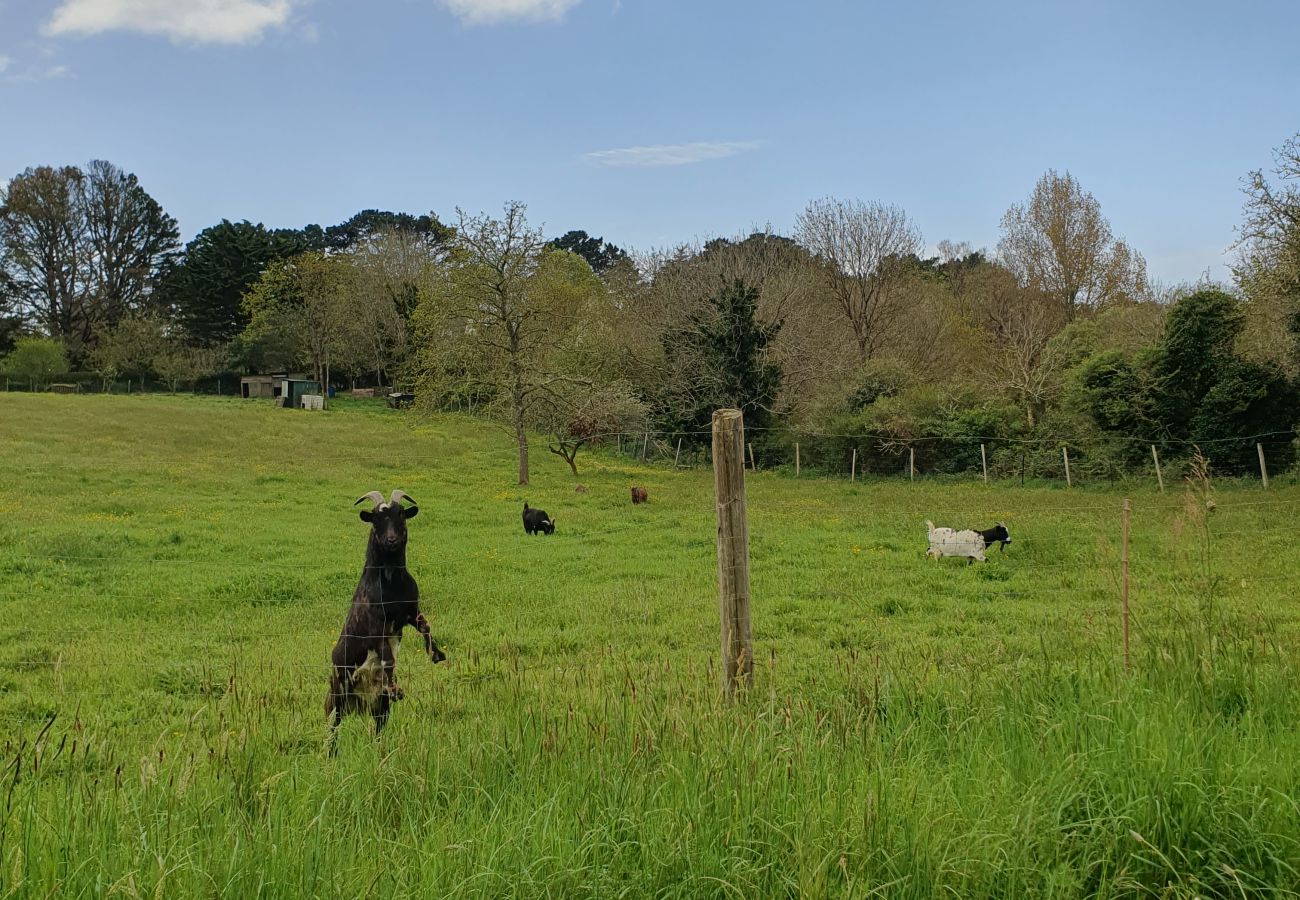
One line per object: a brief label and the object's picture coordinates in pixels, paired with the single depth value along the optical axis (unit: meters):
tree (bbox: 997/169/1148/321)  49.31
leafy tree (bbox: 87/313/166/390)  63.84
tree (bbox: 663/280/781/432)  41.75
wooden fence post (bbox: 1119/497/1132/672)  5.36
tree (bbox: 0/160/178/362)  69.38
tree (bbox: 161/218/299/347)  71.44
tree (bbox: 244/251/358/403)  65.00
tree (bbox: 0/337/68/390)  60.09
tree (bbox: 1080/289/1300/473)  28.30
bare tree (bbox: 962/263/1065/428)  36.38
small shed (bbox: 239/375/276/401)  65.38
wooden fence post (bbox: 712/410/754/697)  5.08
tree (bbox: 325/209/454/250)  97.50
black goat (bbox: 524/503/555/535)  20.55
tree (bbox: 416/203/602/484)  34.09
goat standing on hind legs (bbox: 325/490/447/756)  5.58
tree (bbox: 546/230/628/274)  106.00
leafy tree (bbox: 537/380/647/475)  34.69
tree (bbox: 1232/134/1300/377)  24.50
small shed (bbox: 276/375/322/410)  59.41
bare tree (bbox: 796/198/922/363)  49.47
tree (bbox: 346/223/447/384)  66.56
